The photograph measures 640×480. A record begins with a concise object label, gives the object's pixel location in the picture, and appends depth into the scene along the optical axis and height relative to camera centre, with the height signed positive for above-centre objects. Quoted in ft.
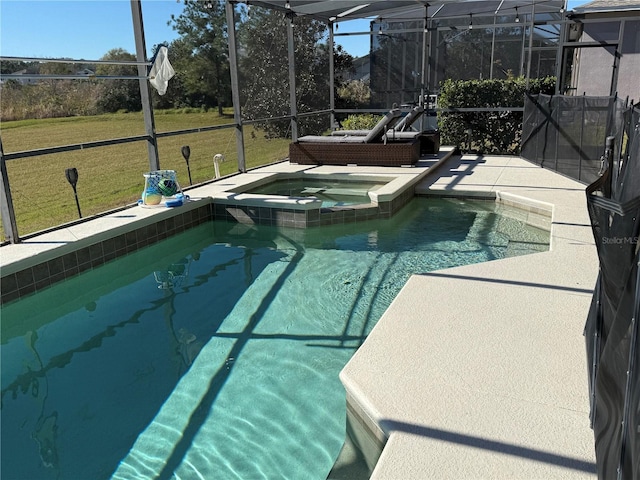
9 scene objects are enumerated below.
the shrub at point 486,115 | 37.78 -1.36
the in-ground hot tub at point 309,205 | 21.83 -4.44
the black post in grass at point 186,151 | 24.43 -2.15
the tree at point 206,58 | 41.14 +3.44
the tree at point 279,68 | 39.19 +2.57
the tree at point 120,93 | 41.29 +0.89
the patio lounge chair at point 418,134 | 33.37 -2.25
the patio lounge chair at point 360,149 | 30.72 -2.91
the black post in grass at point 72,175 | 18.47 -2.33
